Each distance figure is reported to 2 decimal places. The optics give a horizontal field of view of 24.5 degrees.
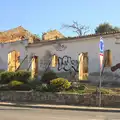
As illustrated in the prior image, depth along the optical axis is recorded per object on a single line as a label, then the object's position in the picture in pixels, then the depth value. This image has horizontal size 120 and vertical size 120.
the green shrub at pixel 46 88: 20.41
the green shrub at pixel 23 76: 23.45
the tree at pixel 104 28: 45.24
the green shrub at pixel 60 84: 20.29
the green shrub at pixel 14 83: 22.21
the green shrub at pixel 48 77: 23.26
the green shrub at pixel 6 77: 24.20
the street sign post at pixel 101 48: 18.21
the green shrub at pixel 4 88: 22.46
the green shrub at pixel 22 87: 21.79
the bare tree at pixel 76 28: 51.64
